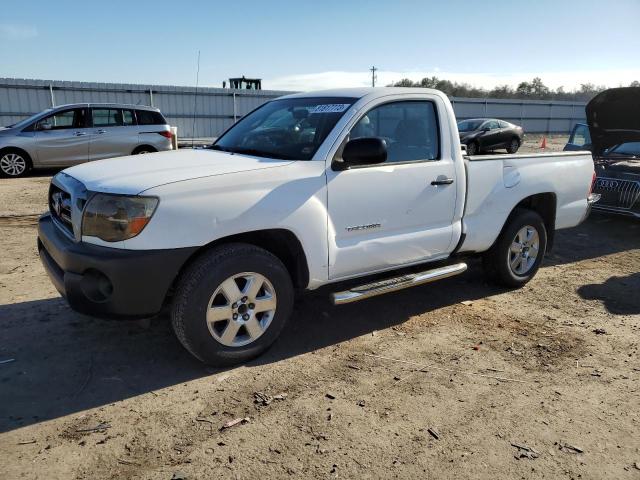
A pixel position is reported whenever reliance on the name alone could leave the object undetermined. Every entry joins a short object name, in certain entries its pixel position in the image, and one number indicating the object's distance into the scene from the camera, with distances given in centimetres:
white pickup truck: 315
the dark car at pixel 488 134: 2102
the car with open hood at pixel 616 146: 786
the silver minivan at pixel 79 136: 1189
